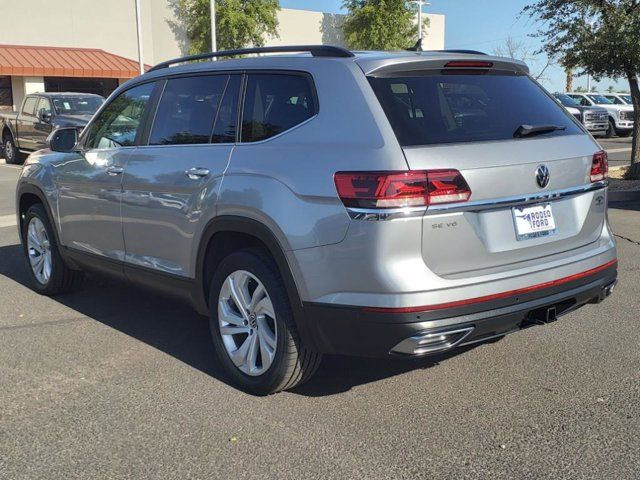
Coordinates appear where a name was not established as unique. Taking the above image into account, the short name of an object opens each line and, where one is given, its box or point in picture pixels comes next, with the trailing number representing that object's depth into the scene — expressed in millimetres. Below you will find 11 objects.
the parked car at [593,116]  25938
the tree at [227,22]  32812
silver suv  3285
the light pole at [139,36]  25719
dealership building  28812
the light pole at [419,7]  34625
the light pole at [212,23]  25609
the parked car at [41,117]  16938
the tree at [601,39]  12062
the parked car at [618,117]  26828
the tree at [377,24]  36625
